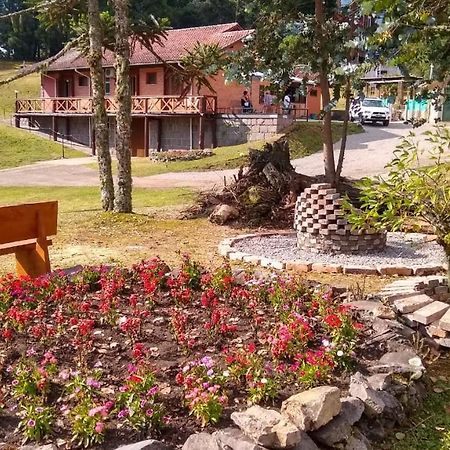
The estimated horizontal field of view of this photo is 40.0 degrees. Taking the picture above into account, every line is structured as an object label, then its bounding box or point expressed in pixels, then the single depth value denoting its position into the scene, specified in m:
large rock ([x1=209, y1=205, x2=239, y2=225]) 12.15
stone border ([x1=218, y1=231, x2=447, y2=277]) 7.79
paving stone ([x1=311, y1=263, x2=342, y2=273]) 7.89
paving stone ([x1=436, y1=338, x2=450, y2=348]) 5.80
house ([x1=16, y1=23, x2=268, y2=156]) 34.66
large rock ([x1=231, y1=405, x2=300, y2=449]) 3.31
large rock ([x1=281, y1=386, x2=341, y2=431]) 3.54
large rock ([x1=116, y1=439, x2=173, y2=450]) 3.15
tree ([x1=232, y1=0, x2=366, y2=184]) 11.66
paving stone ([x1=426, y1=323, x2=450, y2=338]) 5.83
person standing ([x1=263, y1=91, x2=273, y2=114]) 37.03
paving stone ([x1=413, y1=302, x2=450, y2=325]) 5.88
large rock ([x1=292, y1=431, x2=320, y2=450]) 3.37
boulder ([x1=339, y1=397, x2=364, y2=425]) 3.79
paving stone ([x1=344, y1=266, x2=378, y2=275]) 7.78
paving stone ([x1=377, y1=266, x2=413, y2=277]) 7.76
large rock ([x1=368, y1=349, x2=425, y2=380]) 4.56
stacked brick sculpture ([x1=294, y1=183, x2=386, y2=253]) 8.66
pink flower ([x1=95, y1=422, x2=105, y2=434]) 3.32
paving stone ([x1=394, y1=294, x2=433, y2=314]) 6.04
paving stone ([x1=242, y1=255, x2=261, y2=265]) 8.49
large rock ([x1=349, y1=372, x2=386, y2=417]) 4.04
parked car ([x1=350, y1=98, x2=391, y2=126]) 37.81
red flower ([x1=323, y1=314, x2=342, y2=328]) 4.90
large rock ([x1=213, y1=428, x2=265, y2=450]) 3.24
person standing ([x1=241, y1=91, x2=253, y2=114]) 35.88
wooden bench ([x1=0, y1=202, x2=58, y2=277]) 6.91
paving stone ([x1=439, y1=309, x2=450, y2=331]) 5.77
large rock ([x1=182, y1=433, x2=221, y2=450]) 3.23
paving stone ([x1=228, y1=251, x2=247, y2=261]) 8.73
